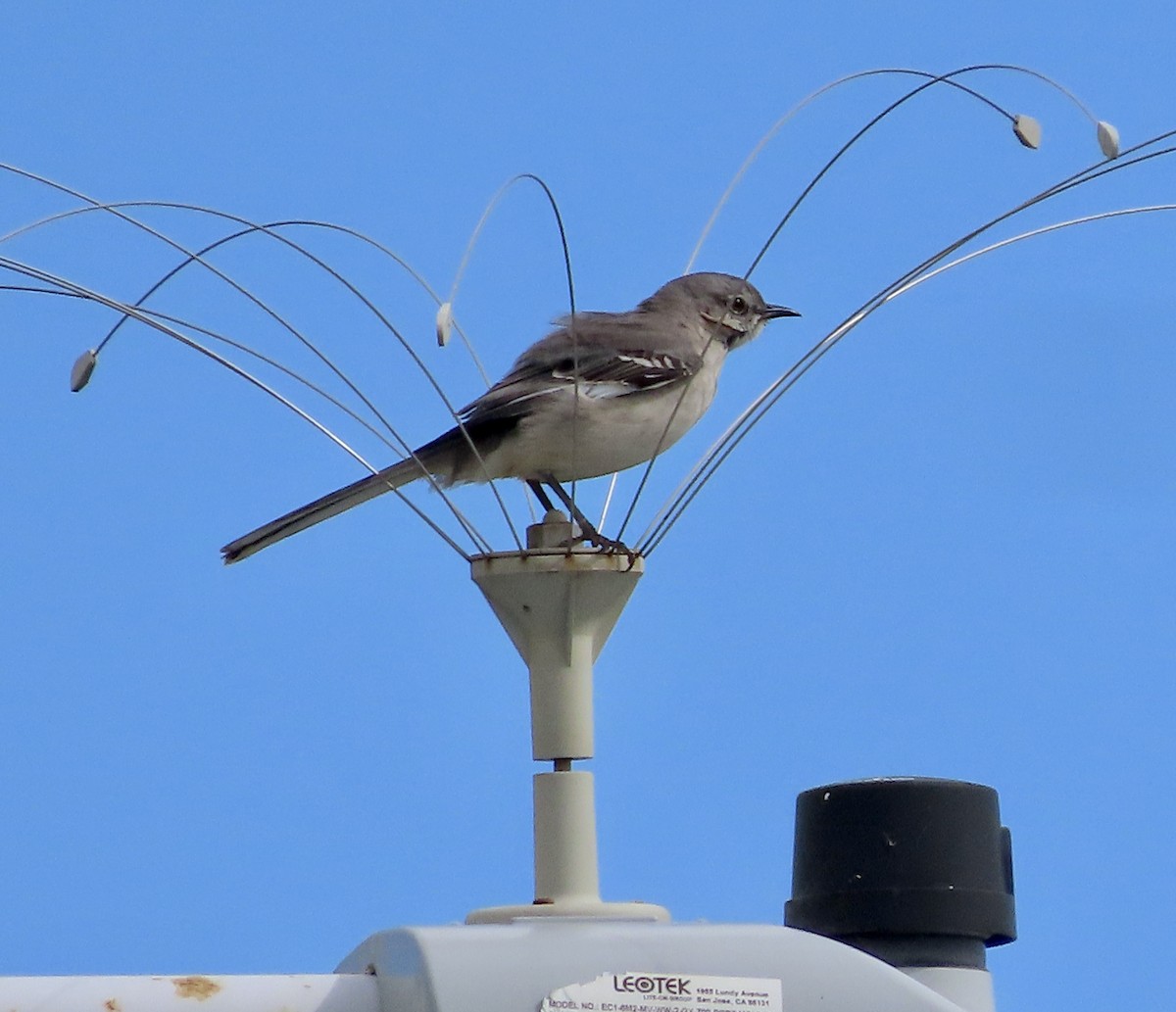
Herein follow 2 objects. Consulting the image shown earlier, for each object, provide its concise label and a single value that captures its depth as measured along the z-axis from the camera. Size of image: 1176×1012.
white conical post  6.39
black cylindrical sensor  7.18
